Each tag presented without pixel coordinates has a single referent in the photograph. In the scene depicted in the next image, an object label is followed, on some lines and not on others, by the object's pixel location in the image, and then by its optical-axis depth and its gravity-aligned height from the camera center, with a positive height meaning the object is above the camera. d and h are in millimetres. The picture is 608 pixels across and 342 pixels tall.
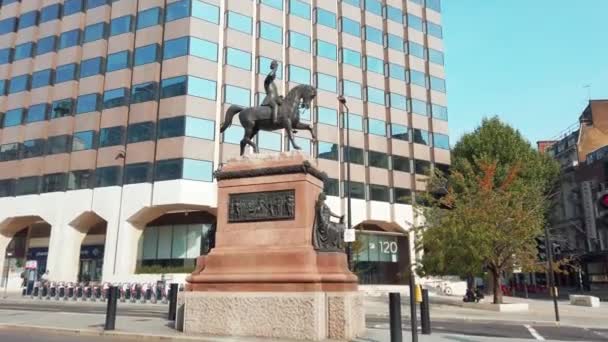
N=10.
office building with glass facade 41969 +14529
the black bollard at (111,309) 11984 -930
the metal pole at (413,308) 9531 -674
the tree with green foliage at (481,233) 27125 +2303
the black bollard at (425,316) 12625 -1071
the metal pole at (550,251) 20959 +1036
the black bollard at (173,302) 15172 -929
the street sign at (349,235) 24834 +1886
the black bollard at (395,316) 9234 -792
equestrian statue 13102 +4260
